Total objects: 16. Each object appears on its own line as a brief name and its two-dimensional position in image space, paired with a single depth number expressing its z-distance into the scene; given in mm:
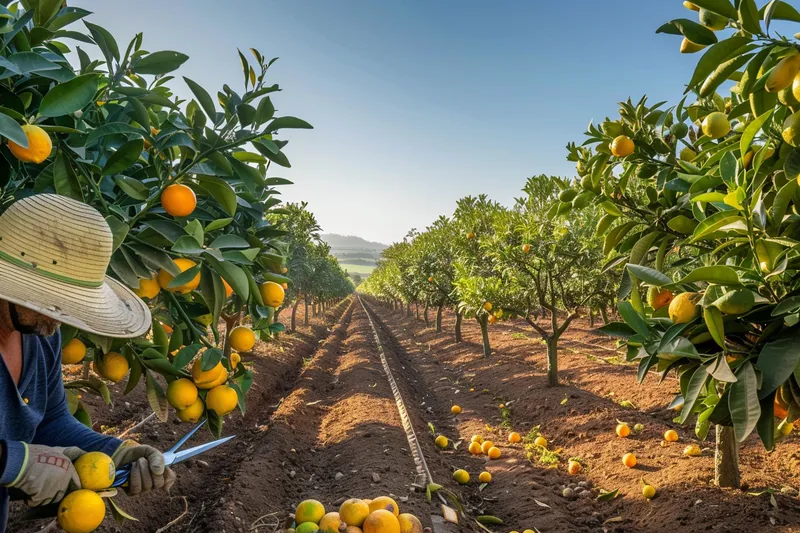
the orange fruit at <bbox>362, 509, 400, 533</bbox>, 1832
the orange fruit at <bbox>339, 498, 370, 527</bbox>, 1976
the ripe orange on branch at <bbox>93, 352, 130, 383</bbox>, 1920
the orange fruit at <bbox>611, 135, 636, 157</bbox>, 2604
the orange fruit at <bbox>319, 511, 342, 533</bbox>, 1835
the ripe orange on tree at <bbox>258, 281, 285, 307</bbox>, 2143
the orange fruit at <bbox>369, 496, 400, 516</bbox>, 2045
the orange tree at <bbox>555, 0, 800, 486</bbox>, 1447
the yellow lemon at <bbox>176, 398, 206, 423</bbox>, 1913
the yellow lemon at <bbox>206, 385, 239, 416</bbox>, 1939
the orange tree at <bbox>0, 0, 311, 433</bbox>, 1532
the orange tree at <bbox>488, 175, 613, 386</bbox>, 7770
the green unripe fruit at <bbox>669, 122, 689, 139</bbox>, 2740
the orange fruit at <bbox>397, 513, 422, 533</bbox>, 1931
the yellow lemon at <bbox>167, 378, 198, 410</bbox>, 1848
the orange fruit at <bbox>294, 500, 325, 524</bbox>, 1957
